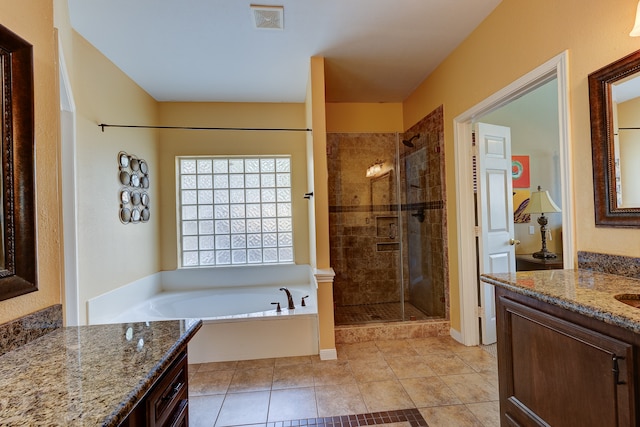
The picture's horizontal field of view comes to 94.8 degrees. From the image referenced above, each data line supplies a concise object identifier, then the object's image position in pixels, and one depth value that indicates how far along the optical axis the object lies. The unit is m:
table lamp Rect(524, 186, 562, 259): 3.13
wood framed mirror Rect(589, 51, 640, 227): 1.29
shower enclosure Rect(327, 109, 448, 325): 3.55
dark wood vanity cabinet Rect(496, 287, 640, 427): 0.88
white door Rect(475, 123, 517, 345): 2.65
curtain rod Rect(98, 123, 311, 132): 2.56
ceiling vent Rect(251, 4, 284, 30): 2.04
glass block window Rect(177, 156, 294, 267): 3.75
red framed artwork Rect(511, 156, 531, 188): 3.48
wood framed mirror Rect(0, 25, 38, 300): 0.93
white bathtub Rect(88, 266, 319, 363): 2.54
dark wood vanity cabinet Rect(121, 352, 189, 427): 0.78
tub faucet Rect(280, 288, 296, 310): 2.80
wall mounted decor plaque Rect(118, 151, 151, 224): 2.88
